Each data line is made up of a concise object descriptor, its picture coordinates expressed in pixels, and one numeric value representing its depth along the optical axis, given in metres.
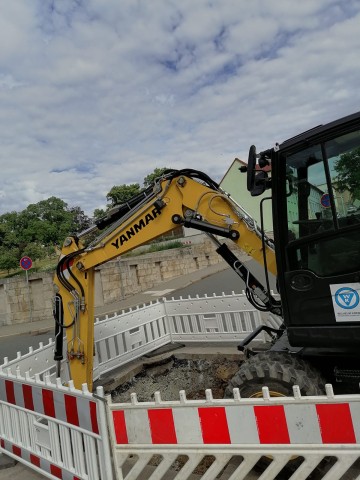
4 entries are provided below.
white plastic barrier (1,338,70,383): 5.11
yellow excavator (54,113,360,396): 3.24
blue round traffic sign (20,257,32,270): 16.09
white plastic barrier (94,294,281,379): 6.86
